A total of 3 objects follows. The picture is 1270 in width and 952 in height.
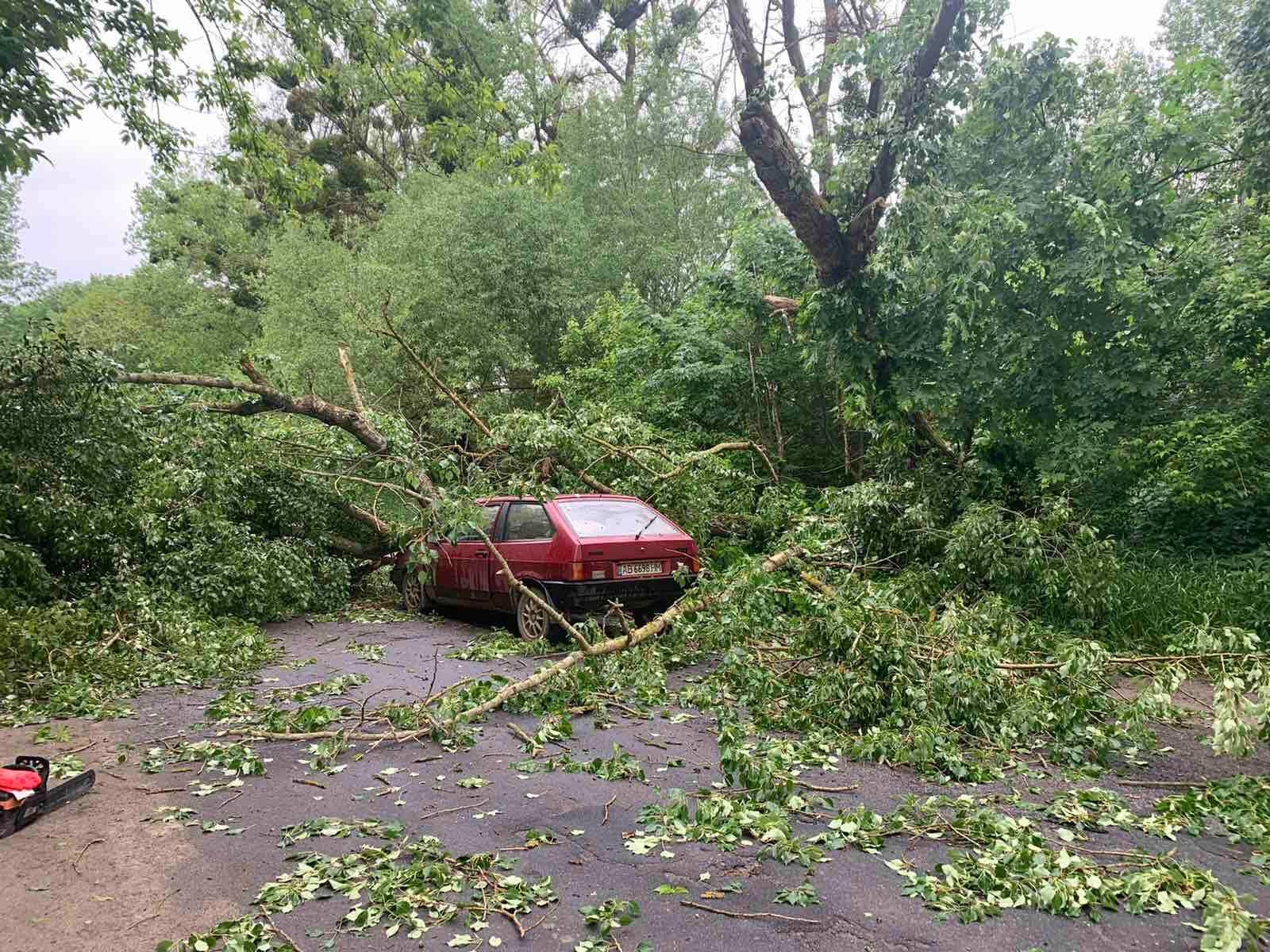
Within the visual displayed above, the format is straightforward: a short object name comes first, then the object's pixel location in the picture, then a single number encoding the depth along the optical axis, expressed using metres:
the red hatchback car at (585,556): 7.65
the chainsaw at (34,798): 3.72
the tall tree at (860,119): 8.13
